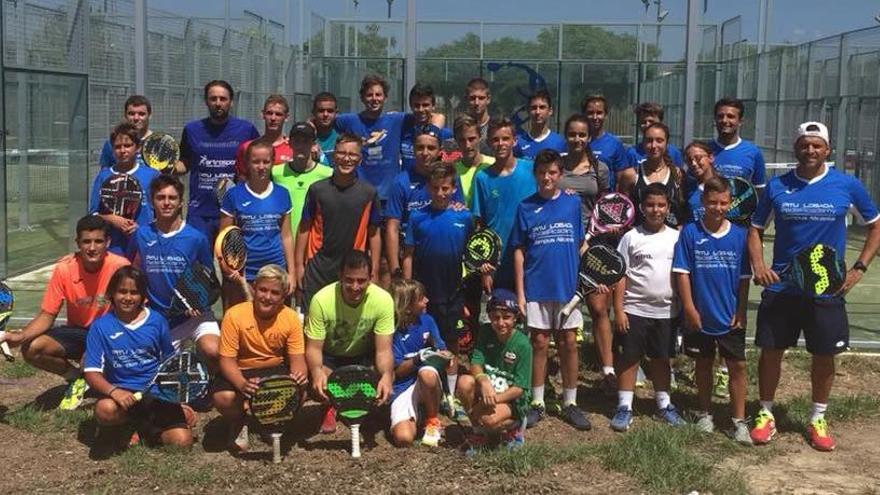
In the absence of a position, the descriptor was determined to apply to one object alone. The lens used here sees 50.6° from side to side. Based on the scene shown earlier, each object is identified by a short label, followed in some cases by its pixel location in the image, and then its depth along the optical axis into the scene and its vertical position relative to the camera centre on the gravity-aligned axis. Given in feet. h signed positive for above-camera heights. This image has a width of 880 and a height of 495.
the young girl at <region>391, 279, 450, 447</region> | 18.17 -4.34
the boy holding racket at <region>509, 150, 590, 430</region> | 19.13 -2.25
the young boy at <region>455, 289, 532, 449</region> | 17.28 -4.31
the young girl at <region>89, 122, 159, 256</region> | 21.34 -0.76
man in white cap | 18.02 -1.89
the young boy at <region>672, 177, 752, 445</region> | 18.37 -2.58
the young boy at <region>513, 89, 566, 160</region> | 22.25 +0.40
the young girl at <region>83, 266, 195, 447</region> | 17.30 -4.03
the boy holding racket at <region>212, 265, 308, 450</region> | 17.51 -3.85
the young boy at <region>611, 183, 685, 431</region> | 19.04 -3.09
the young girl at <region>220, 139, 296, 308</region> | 19.80 -1.51
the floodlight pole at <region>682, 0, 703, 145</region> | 23.91 +2.29
